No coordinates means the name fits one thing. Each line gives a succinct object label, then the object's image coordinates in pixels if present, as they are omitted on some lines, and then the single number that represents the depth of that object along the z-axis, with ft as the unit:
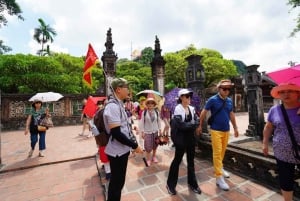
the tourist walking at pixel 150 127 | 14.85
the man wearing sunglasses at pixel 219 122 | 10.52
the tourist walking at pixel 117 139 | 7.19
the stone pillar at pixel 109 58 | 41.96
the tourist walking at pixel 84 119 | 29.75
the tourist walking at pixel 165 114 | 19.97
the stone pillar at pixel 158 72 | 39.93
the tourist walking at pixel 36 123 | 18.01
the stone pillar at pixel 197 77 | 17.16
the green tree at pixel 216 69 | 84.69
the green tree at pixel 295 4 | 41.24
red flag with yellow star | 17.87
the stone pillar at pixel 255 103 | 24.82
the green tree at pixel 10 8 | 39.59
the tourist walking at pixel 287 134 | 7.06
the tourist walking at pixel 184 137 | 9.87
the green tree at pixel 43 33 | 90.48
